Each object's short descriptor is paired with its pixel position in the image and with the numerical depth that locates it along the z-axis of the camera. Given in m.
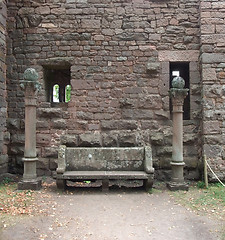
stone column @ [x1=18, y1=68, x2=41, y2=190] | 5.29
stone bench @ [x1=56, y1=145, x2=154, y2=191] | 5.43
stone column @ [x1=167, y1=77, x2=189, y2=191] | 5.45
